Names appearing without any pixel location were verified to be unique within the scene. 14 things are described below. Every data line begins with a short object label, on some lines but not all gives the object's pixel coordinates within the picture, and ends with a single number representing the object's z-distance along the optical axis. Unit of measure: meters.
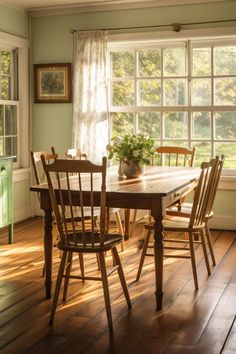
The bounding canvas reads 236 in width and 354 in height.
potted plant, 4.32
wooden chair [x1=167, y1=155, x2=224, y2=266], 4.36
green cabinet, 5.48
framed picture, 6.69
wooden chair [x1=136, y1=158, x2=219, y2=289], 3.97
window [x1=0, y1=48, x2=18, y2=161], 6.48
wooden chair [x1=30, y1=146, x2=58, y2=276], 4.38
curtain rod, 6.02
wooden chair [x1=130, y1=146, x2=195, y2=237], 5.47
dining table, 3.49
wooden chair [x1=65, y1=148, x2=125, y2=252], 4.66
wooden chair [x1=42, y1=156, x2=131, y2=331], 3.24
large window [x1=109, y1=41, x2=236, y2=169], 6.20
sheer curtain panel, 6.42
